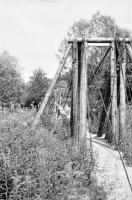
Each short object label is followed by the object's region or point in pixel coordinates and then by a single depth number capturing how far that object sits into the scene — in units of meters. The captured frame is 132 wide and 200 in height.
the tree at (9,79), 36.19
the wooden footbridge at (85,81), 8.00
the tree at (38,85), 32.69
